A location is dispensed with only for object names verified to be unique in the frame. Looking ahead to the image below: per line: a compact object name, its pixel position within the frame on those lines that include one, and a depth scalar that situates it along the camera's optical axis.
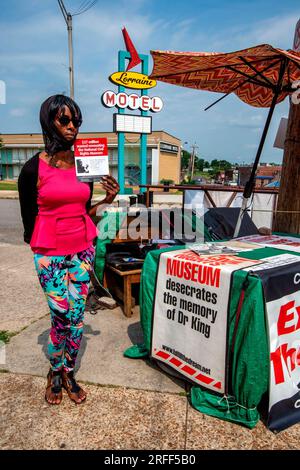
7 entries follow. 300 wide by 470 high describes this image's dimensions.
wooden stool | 3.95
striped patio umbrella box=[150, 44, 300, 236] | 3.23
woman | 2.16
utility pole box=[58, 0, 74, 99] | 15.27
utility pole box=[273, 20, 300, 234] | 3.84
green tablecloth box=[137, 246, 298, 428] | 2.11
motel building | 41.38
